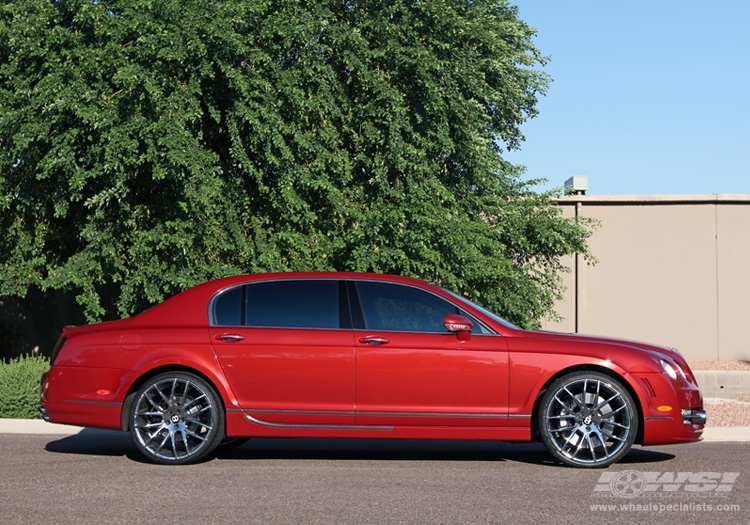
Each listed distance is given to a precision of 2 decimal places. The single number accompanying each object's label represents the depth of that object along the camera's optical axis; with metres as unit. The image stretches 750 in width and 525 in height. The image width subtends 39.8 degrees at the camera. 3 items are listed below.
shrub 13.00
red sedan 8.94
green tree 13.80
